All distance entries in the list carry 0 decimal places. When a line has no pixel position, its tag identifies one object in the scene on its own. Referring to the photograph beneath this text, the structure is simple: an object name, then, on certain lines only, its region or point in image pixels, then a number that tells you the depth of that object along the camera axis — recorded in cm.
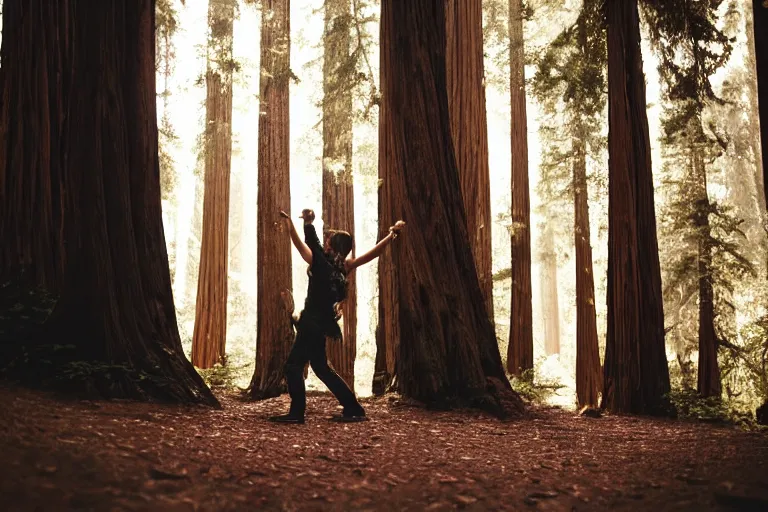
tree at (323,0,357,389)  1128
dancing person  557
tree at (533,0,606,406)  994
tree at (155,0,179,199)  1091
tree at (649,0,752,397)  1002
